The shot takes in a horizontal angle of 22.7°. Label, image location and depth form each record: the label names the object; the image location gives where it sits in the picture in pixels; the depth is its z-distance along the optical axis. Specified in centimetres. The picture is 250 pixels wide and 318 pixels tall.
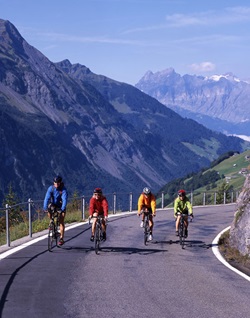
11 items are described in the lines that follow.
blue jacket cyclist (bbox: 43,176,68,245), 1514
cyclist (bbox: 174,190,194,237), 1778
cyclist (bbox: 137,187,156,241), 1769
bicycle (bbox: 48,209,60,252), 1529
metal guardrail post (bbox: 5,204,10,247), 1615
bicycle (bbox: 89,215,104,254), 1518
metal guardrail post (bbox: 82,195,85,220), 2638
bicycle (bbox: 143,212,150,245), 1748
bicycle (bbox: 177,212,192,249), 1717
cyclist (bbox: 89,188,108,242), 1548
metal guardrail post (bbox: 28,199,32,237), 1841
